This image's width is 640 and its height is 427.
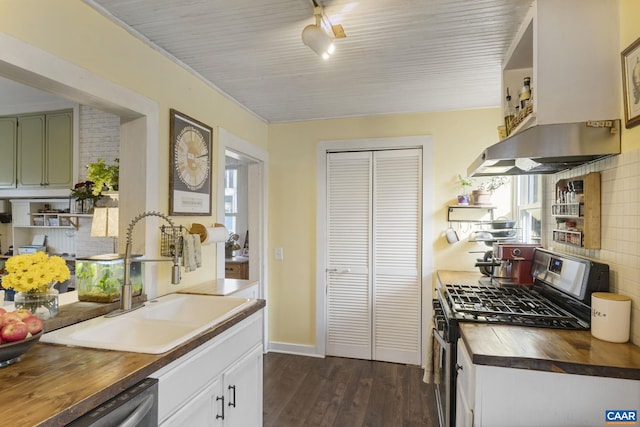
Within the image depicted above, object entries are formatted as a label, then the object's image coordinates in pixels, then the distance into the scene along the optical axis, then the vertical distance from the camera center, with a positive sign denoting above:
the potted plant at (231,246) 4.68 -0.48
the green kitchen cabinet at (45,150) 3.55 +0.65
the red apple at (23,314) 1.14 -0.36
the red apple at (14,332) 1.04 -0.38
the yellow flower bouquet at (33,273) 1.28 -0.24
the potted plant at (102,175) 2.68 +0.28
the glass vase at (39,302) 1.34 -0.37
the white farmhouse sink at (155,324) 1.27 -0.53
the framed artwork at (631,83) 1.30 +0.52
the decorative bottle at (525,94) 1.77 +0.64
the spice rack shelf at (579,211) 1.58 +0.01
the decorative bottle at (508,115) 2.06 +0.61
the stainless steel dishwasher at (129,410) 0.90 -0.58
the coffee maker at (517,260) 2.12 -0.30
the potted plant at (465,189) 3.02 +0.22
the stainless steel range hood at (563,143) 1.43 +0.31
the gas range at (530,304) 1.51 -0.49
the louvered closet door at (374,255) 3.24 -0.42
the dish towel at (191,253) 1.88 -0.24
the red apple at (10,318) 1.07 -0.35
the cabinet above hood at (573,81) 1.44 +0.58
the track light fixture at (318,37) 1.54 +0.82
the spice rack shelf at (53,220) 3.46 -0.11
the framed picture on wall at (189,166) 2.10 +0.31
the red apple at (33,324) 1.12 -0.39
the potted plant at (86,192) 3.00 +0.17
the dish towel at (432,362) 2.12 -0.98
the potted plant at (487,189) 2.94 +0.22
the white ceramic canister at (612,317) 1.32 -0.41
